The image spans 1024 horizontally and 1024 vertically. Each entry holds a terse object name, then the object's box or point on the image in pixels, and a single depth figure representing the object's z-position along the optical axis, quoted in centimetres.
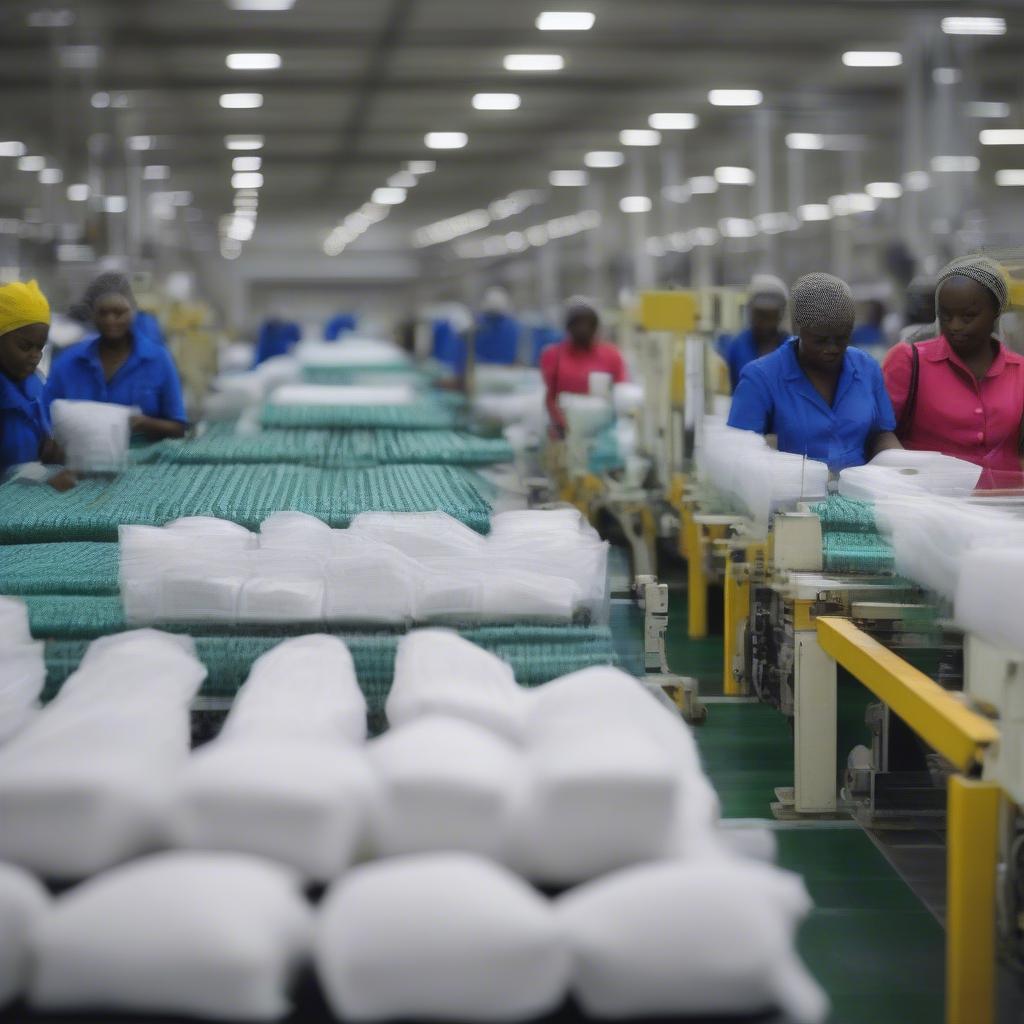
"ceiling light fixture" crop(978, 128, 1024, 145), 1919
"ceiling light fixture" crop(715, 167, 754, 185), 2371
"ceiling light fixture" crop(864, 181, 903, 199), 2344
